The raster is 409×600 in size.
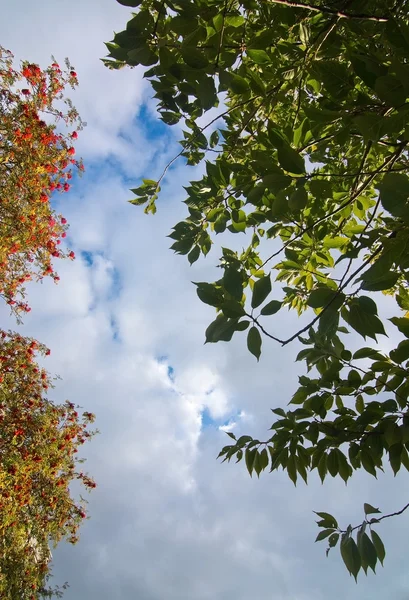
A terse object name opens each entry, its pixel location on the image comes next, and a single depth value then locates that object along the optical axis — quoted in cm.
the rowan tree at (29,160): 602
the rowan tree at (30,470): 646
